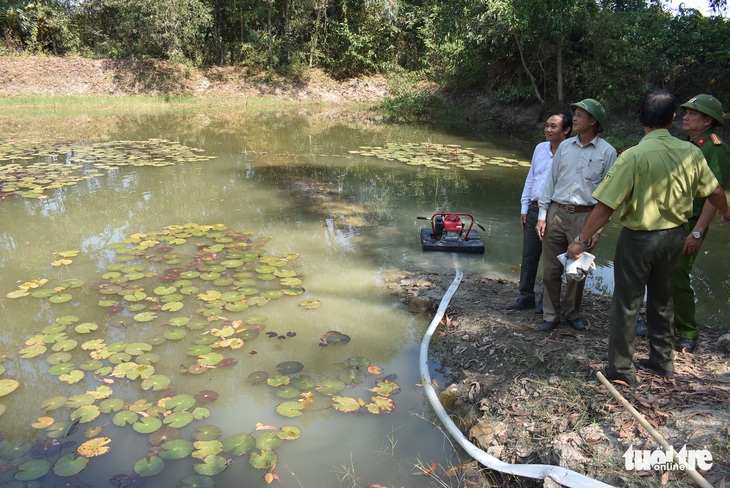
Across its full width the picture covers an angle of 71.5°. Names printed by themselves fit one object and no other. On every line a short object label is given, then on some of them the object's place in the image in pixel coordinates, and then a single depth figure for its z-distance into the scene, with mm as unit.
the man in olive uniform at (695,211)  2832
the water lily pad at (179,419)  2688
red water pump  5270
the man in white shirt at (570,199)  3010
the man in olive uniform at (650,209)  2340
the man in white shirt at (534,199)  3430
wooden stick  1777
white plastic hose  2043
